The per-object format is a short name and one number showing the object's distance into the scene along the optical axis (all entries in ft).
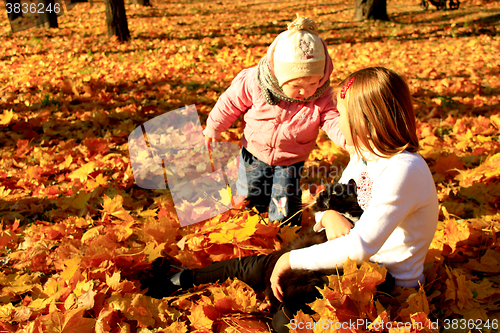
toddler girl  5.96
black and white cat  4.55
